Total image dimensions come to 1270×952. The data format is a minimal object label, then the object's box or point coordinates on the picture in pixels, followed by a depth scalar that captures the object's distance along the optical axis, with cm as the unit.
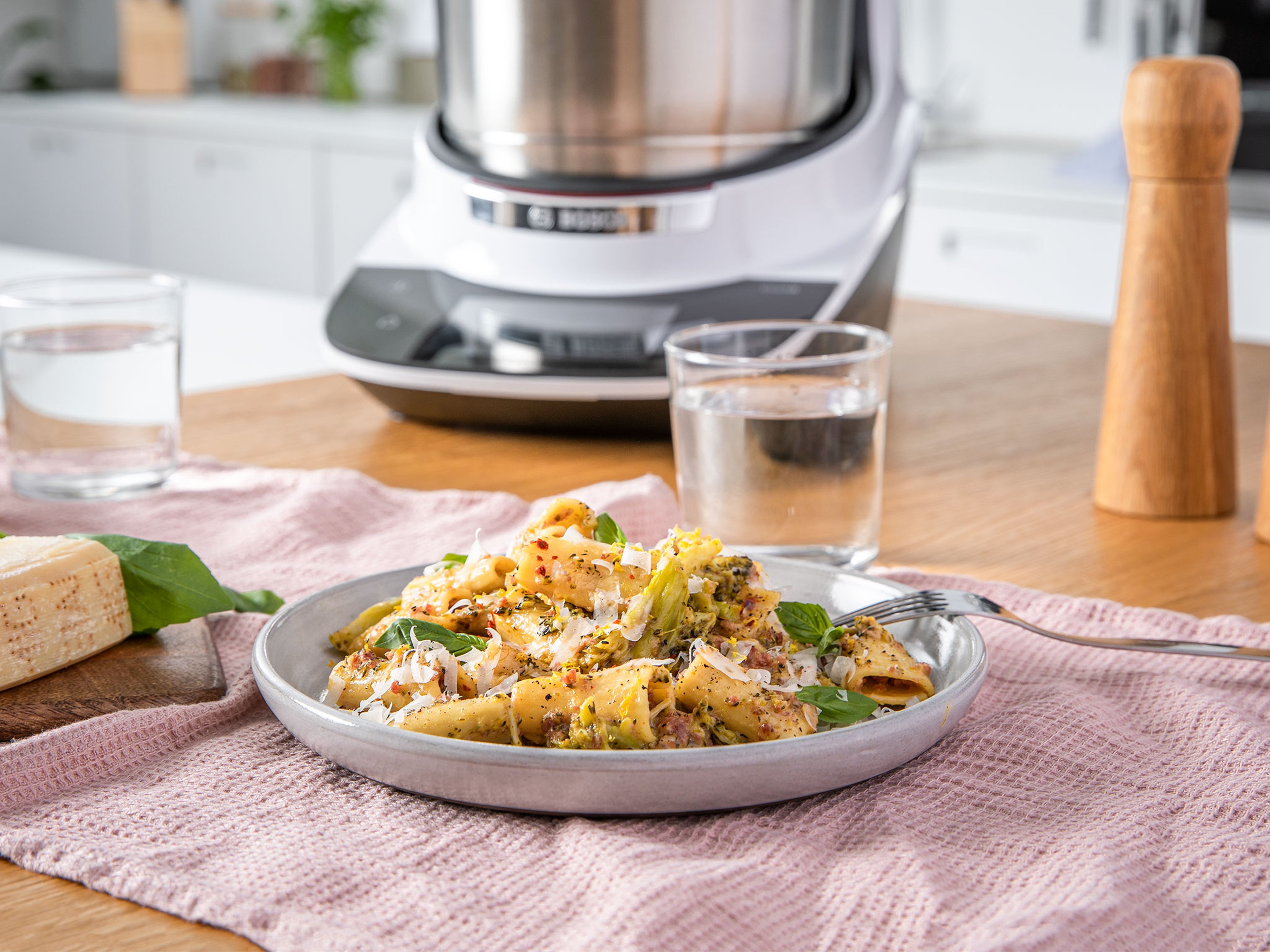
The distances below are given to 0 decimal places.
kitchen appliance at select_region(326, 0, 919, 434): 104
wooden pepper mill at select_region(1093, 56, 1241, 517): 86
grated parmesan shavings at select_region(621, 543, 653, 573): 55
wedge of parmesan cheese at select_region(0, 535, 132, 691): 57
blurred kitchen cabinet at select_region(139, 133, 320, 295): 381
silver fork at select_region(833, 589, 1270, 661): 59
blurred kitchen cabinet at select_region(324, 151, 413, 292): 351
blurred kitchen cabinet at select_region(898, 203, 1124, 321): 258
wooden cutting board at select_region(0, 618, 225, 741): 56
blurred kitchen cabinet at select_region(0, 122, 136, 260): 428
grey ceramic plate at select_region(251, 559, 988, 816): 46
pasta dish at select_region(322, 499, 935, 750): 49
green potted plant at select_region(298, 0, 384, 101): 423
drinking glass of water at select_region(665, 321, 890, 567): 75
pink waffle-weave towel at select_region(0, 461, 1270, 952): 42
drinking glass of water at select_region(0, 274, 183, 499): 90
